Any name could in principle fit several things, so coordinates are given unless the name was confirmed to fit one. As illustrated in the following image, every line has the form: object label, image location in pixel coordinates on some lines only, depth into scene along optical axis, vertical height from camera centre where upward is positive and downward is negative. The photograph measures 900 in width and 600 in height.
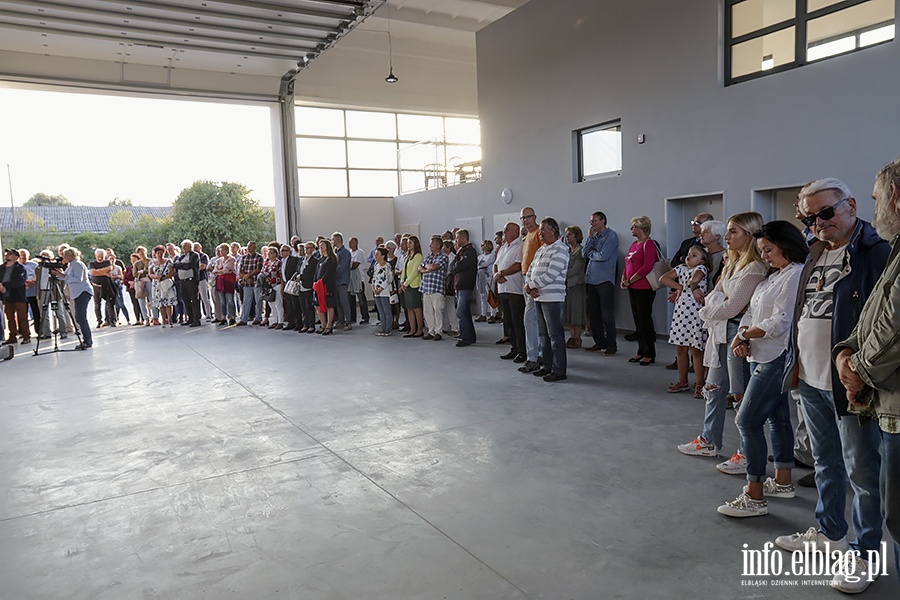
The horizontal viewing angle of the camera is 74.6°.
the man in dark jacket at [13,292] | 10.75 -0.35
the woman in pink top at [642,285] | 7.03 -0.42
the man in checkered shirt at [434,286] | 9.46 -0.45
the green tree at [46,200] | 42.50 +5.18
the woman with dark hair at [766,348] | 2.91 -0.52
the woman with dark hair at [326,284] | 10.52 -0.40
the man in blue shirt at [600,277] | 8.04 -0.34
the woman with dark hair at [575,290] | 8.41 -0.53
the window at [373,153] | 15.12 +2.86
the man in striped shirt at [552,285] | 6.22 -0.33
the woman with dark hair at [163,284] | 12.35 -0.34
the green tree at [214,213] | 29.39 +2.63
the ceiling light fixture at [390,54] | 15.47 +5.48
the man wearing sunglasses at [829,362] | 2.29 -0.51
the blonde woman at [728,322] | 3.38 -0.49
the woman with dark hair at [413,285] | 9.81 -0.44
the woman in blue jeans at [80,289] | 9.54 -0.29
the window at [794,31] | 6.06 +2.36
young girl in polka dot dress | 5.21 -0.66
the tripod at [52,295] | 9.64 -0.38
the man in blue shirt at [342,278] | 11.38 -0.32
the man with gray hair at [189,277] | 12.08 -0.21
